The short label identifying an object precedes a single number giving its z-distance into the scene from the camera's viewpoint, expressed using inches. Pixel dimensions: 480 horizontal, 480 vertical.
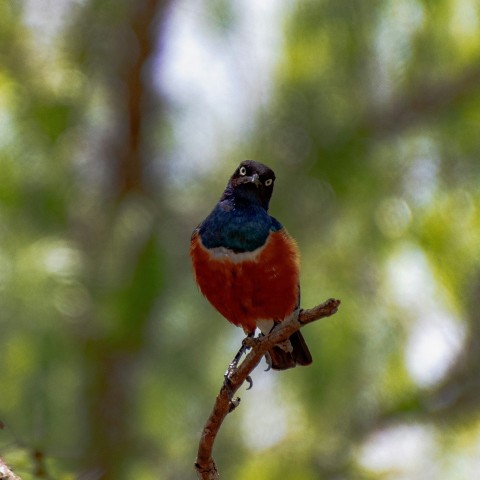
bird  285.1
